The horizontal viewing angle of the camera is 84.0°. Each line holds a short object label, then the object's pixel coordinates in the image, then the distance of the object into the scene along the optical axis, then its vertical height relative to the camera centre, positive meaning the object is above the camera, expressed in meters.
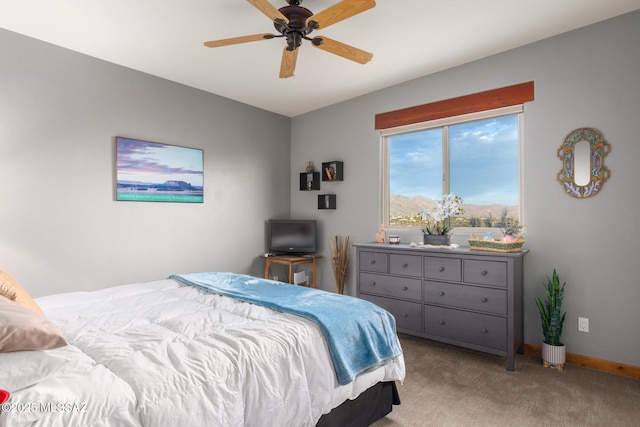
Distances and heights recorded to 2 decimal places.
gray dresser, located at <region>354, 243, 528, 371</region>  2.79 -0.69
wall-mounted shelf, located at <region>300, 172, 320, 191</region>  4.82 +0.46
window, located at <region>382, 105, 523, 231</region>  3.33 +0.49
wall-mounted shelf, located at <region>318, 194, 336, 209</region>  4.61 +0.17
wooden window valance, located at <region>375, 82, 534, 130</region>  3.20 +1.09
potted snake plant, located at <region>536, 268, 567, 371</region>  2.76 -0.88
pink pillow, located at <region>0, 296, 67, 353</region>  1.12 -0.39
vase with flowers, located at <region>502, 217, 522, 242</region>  2.91 -0.13
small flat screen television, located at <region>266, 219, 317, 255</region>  4.67 -0.29
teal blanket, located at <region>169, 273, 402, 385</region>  1.73 -0.56
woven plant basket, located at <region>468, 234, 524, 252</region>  2.86 -0.25
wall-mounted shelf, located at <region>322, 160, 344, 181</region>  4.49 +0.56
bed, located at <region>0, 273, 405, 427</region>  1.08 -0.54
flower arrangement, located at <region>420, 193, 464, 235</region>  3.35 +0.01
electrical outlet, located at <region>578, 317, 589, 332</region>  2.84 -0.88
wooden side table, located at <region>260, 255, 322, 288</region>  4.42 -0.58
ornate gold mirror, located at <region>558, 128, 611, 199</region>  2.78 +0.42
